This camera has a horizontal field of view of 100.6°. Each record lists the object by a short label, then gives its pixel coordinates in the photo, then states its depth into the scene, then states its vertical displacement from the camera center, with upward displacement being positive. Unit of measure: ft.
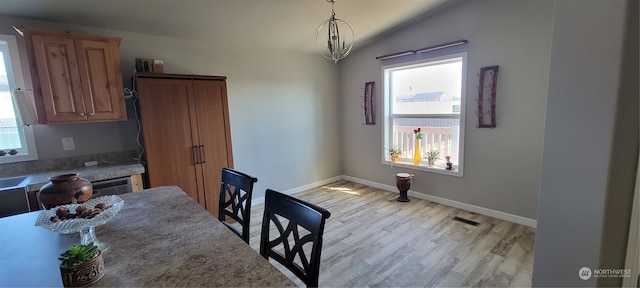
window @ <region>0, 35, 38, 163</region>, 7.83 +0.45
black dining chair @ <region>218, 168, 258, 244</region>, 5.31 -1.64
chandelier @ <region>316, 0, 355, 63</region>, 7.92 +3.64
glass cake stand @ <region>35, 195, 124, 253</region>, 3.36 -1.25
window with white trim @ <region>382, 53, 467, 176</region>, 11.61 +0.20
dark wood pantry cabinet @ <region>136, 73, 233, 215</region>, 8.85 -0.35
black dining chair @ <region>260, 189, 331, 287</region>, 3.54 -1.62
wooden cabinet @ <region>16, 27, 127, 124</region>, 7.23 +1.42
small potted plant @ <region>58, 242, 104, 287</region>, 2.77 -1.48
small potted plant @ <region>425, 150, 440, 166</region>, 12.53 -2.03
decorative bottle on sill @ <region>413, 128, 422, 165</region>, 13.06 -1.95
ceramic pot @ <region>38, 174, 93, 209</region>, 4.17 -1.04
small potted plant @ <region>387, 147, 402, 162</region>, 14.01 -2.08
